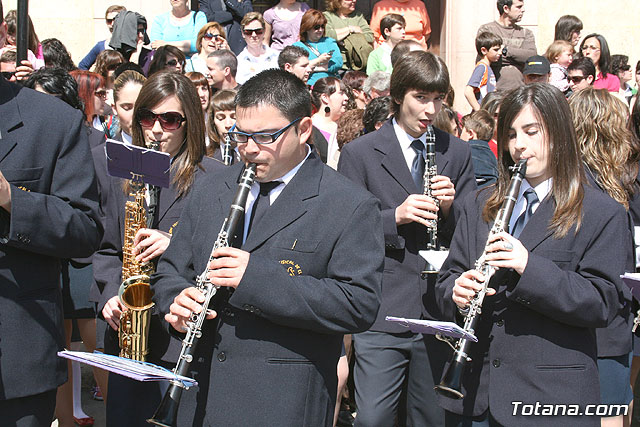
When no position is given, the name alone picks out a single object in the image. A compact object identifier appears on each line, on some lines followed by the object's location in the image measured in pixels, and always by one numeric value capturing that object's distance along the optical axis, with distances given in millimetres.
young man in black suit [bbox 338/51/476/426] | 4754
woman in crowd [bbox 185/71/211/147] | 7074
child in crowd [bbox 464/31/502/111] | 10484
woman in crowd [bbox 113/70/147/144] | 5543
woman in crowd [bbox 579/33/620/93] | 11359
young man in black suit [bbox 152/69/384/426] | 3033
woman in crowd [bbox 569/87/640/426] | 4371
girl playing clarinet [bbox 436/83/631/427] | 3307
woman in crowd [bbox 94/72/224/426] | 4121
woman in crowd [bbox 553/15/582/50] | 12117
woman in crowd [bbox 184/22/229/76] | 9445
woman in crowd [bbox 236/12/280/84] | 9766
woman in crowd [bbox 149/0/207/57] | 10359
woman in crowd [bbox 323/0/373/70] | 11000
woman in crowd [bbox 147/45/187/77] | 8367
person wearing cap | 10000
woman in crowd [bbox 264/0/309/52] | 10891
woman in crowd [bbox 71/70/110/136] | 7039
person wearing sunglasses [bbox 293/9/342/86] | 9953
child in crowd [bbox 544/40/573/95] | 10781
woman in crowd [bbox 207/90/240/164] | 6242
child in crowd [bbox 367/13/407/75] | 10406
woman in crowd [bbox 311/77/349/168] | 7781
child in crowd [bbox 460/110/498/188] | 6023
